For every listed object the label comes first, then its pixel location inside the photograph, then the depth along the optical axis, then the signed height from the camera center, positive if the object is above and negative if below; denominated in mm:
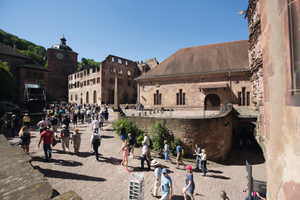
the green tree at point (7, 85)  23208 +3289
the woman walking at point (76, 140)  8641 -1930
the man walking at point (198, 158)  9739 -3405
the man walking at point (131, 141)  9020 -2082
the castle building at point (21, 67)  36188 +9565
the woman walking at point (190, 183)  5790 -2965
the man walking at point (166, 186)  5324 -2823
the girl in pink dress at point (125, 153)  7683 -2368
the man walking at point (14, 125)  10758 -1317
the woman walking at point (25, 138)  7211 -1474
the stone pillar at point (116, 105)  14858 +28
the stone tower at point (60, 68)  51406 +13042
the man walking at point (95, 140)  7870 -1766
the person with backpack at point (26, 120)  11519 -1029
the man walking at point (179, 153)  9297 -2939
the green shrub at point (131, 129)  12320 -1986
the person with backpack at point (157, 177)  6018 -2832
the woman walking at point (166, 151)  9788 -2928
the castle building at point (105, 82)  38406 +6287
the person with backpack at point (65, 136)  8555 -1686
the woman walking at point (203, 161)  8898 -3240
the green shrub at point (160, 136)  11820 -2384
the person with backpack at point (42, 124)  9811 -1139
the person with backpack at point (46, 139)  7270 -1555
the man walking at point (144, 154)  8109 -2562
